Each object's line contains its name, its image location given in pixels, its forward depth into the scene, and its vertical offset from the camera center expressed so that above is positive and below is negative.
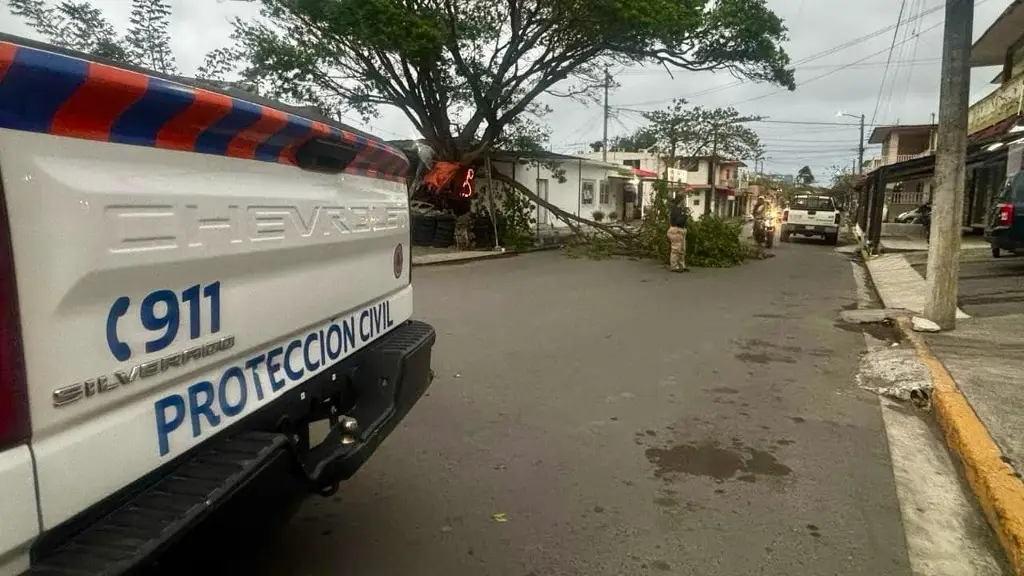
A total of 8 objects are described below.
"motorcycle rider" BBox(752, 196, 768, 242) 22.34 -0.23
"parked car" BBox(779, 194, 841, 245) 25.67 -0.35
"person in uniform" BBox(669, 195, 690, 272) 14.27 -0.65
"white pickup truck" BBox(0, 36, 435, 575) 1.30 -0.25
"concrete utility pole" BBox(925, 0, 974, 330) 7.35 +0.51
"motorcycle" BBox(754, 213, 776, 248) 22.41 -0.73
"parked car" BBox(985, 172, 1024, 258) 11.37 -0.17
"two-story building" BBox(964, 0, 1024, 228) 14.72 +2.75
